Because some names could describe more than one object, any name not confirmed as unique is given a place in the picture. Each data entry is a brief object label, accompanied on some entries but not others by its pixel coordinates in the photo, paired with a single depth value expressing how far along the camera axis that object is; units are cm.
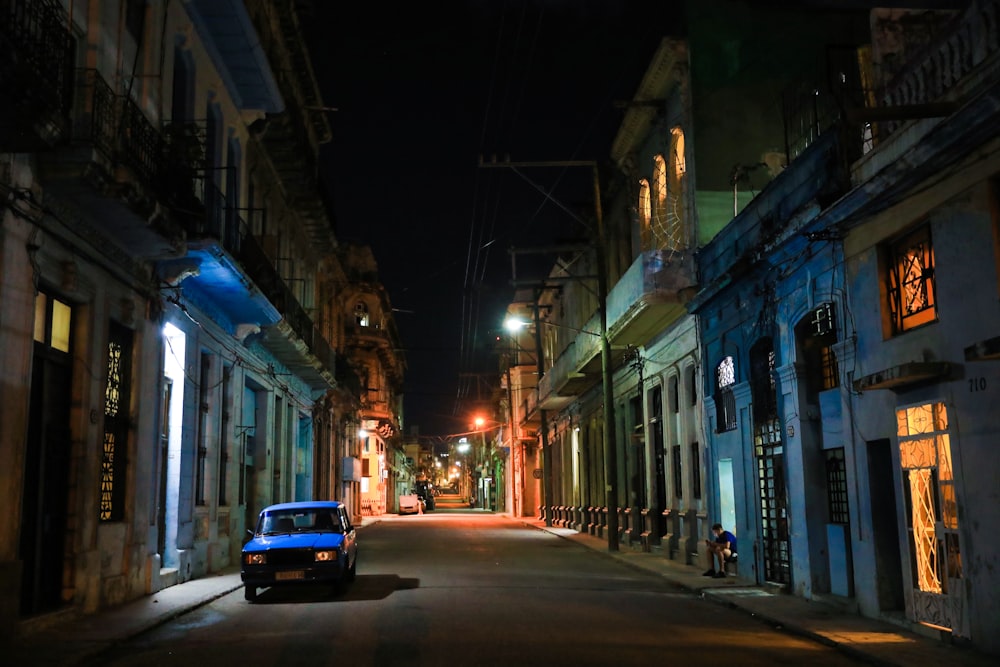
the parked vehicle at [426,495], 8276
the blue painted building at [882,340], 953
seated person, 1775
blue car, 1441
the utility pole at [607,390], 2528
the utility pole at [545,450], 4413
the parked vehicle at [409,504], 6662
